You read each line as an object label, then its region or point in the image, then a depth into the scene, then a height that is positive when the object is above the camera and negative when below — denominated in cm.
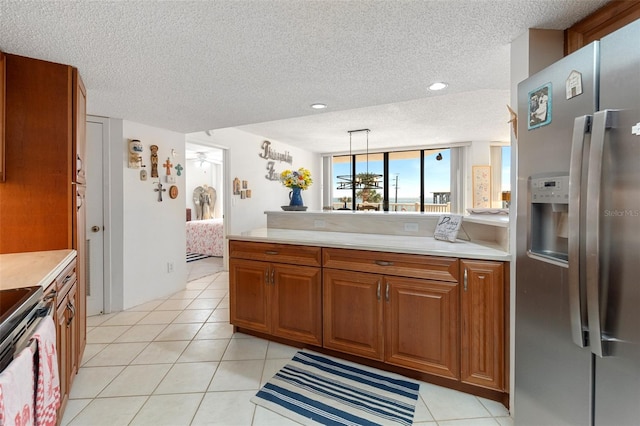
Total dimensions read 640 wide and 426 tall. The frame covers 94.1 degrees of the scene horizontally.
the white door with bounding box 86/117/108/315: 304 -3
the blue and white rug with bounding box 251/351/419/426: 165 -113
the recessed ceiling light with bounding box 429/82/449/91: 227 +96
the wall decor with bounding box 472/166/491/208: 620 +50
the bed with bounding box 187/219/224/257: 604 -57
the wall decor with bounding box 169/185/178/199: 370 +23
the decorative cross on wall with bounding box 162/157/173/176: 363 +54
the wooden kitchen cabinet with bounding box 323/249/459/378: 182 -66
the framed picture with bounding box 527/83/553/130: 123 +44
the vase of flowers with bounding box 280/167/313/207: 324 +30
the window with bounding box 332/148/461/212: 680 +73
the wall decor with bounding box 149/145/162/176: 347 +59
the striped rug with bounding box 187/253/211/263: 578 -95
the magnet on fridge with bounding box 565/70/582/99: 109 +47
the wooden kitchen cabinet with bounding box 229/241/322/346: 225 -65
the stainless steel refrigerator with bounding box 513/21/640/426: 95 -10
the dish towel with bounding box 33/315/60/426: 102 -60
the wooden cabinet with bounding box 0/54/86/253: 180 +34
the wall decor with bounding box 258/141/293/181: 544 +100
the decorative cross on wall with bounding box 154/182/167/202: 356 +24
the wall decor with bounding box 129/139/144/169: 323 +63
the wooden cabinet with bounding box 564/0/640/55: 125 +85
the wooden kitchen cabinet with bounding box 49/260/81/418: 152 -65
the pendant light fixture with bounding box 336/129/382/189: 550 +66
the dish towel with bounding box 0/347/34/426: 80 -52
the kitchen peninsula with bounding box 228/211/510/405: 173 -58
